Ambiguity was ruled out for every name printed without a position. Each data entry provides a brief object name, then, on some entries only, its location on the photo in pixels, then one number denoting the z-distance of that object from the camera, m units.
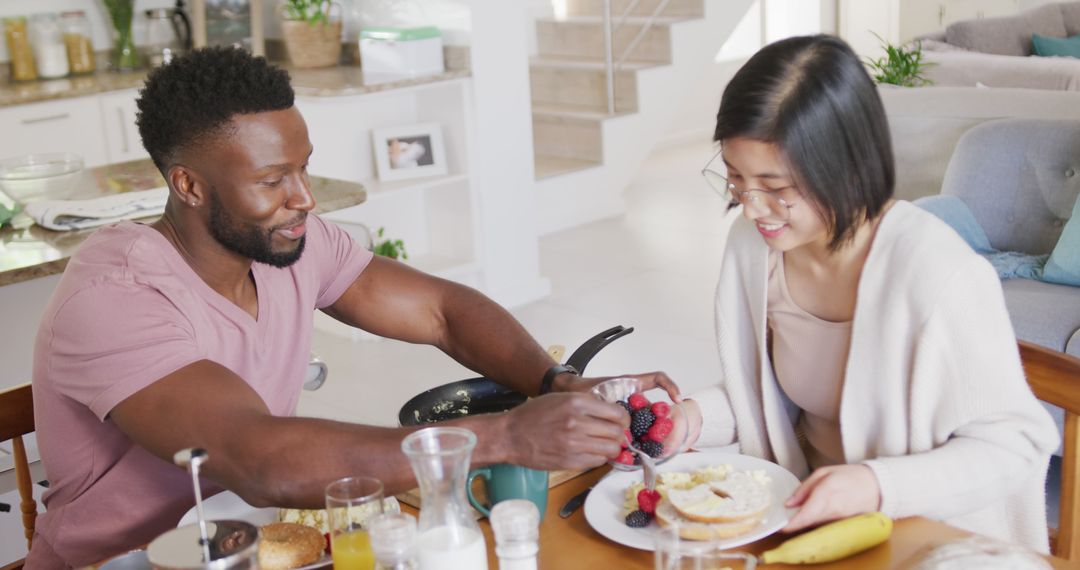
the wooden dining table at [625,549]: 1.24
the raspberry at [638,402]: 1.43
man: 1.35
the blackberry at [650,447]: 1.42
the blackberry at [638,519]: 1.33
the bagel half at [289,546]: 1.26
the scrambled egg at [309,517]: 1.36
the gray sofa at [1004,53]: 6.45
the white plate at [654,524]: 1.29
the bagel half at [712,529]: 1.27
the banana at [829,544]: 1.22
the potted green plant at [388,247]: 4.43
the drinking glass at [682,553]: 1.07
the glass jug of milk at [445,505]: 1.08
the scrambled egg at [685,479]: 1.38
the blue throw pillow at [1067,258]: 3.05
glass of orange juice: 1.15
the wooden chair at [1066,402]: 1.45
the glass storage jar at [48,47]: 4.66
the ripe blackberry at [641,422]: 1.42
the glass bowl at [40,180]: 2.69
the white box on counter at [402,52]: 4.37
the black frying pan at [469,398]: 1.53
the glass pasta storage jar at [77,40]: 4.77
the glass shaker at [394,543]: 1.11
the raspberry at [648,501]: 1.35
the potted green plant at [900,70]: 4.57
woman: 1.39
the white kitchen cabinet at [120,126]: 4.43
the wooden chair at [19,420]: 1.68
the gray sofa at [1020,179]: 3.27
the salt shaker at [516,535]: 1.14
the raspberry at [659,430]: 1.42
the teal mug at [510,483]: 1.32
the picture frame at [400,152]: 4.55
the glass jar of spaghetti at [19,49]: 4.62
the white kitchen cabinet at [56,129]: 4.22
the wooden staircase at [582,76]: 6.21
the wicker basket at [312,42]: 4.66
